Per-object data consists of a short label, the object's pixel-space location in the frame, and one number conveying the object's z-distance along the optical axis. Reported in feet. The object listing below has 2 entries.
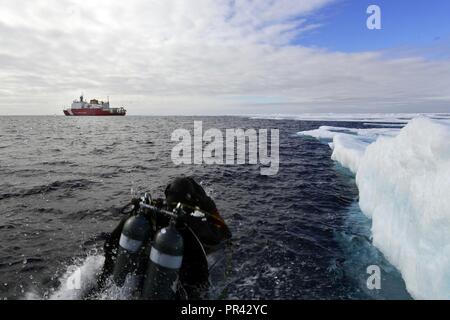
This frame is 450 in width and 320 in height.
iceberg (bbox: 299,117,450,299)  19.70
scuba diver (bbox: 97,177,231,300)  15.74
